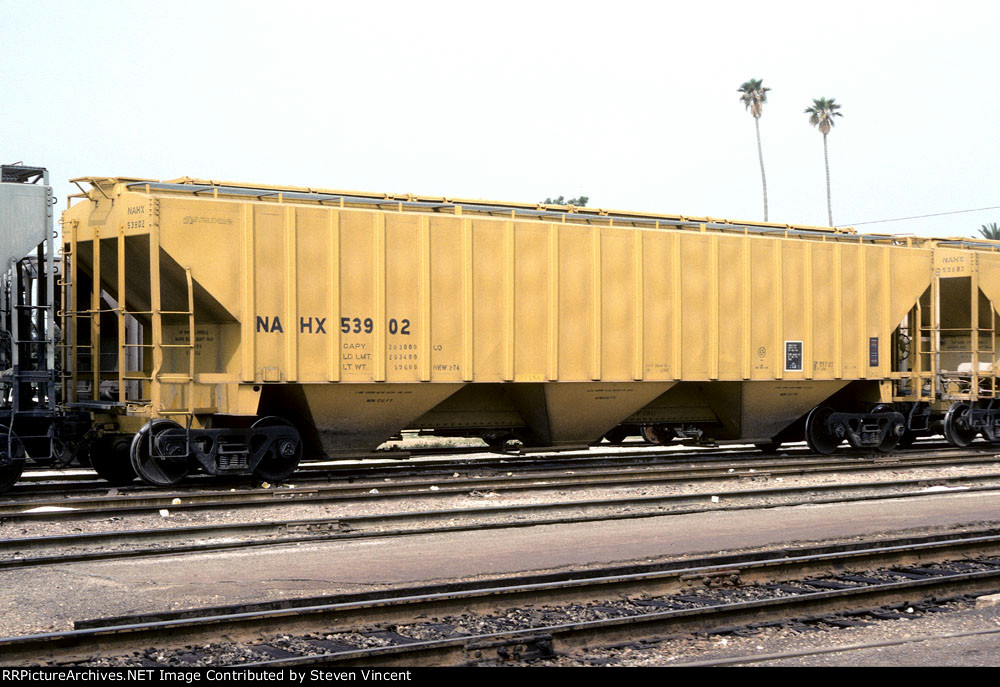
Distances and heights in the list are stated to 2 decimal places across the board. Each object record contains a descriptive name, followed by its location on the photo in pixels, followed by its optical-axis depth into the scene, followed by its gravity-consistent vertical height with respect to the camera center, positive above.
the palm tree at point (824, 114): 72.69 +18.59
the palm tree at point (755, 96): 69.88 +19.18
